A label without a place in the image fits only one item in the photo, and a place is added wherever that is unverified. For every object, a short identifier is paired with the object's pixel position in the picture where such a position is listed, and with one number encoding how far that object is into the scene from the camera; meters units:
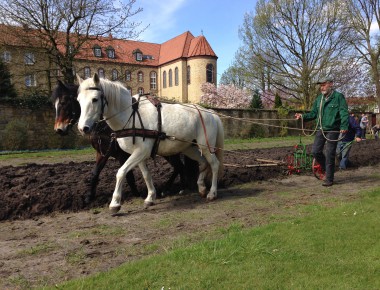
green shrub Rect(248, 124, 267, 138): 27.03
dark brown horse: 5.52
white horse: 5.29
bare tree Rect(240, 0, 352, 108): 33.75
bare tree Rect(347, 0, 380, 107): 34.38
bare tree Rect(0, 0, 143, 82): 21.11
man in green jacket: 7.46
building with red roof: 58.72
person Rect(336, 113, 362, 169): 10.05
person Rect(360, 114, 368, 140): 21.80
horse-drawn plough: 8.39
